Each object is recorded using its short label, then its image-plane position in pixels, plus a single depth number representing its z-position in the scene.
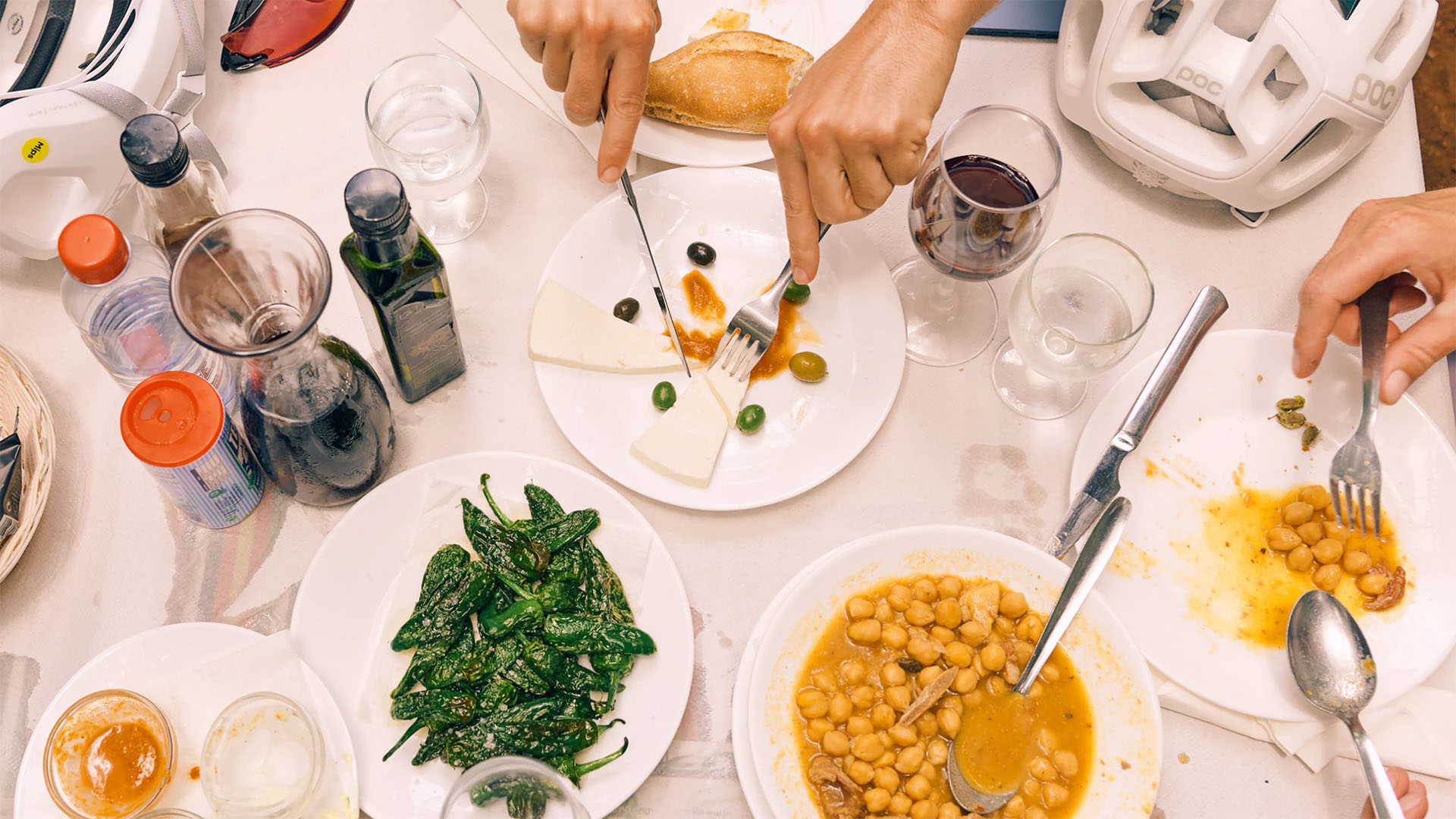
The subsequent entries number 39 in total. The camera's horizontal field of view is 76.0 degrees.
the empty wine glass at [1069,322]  1.47
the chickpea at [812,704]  1.41
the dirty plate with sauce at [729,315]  1.57
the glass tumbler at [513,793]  1.21
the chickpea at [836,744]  1.39
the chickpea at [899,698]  1.43
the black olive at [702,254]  1.71
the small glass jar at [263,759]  1.28
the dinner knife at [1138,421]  1.53
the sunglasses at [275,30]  1.87
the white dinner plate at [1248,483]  1.45
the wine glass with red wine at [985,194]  1.41
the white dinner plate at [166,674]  1.33
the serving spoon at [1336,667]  1.38
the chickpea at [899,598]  1.47
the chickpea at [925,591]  1.48
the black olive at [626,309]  1.67
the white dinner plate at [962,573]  1.38
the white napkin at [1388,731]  1.43
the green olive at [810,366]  1.62
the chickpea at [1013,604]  1.46
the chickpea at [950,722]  1.41
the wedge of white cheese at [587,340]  1.61
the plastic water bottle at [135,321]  1.36
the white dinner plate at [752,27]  1.77
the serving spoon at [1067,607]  1.38
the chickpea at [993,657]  1.44
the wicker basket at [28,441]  1.42
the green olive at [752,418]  1.57
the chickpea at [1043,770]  1.39
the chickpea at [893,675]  1.45
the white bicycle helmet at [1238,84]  1.51
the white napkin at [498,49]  1.87
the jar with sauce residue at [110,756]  1.27
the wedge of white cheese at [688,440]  1.54
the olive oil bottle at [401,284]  1.19
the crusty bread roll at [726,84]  1.73
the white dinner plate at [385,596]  1.37
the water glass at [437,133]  1.64
